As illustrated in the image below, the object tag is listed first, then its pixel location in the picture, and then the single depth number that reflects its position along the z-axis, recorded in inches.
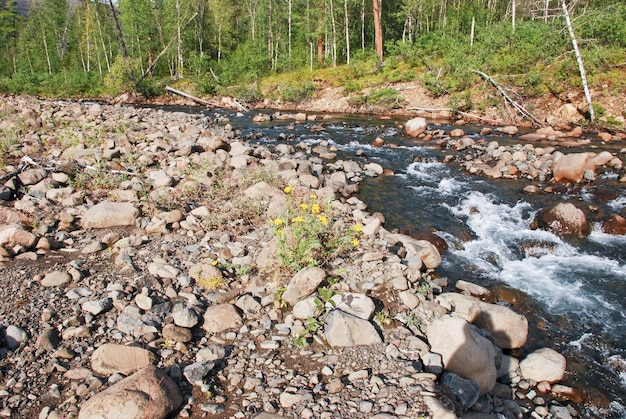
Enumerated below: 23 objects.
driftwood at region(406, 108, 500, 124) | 767.1
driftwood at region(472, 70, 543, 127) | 719.8
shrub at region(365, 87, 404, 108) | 949.2
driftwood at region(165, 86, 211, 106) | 1250.2
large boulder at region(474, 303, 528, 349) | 184.5
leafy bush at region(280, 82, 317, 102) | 1146.7
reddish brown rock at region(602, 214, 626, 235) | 308.7
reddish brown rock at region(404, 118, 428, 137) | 643.5
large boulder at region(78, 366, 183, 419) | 112.7
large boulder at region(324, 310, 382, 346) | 152.7
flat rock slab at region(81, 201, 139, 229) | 249.1
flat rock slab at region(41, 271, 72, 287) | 181.0
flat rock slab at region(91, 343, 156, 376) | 134.9
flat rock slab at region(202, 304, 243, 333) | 161.3
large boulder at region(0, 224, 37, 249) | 212.8
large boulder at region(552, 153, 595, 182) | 409.4
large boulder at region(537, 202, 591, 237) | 304.7
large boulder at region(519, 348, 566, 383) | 163.2
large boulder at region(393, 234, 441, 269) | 242.7
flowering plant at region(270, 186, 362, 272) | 194.5
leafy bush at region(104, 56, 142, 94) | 1360.7
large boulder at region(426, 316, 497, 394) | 147.3
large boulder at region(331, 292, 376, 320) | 166.2
